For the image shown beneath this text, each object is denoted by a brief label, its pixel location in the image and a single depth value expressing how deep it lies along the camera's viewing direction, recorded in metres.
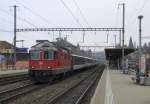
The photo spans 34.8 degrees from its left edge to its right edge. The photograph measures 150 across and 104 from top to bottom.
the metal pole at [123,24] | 31.34
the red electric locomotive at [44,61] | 17.71
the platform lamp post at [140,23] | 19.91
